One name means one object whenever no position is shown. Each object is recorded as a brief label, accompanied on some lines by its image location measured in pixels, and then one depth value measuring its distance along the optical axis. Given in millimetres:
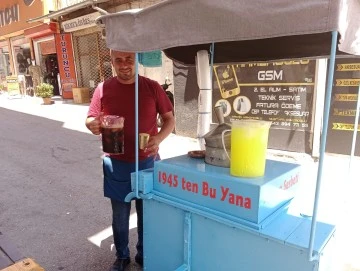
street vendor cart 1310
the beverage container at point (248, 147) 1628
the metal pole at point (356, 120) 2278
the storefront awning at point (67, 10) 10607
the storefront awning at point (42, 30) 13789
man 2428
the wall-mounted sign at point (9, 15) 17109
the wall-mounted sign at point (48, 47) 15281
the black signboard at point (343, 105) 5379
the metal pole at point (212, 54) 2699
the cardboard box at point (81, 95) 13305
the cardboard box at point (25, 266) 1614
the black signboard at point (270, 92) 5785
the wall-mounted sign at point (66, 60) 13691
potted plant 13812
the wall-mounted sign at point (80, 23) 11643
